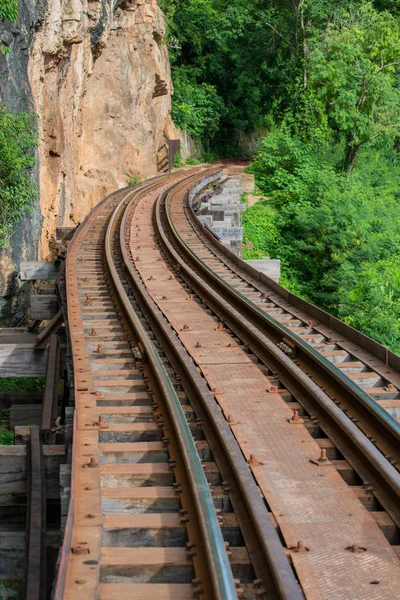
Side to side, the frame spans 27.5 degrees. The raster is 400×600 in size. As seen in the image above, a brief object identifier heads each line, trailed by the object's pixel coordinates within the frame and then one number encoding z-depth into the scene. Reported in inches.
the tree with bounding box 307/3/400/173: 1101.1
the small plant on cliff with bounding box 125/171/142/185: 1264.0
